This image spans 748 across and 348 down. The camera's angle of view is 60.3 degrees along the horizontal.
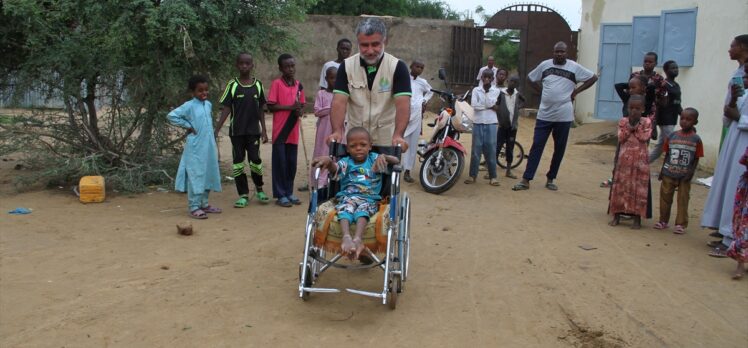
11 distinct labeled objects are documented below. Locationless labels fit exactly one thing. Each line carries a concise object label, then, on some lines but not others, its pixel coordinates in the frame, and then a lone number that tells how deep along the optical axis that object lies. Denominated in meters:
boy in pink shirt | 7.05
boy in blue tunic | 6.41
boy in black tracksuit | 6.86
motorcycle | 8.27
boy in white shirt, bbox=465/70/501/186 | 8.72
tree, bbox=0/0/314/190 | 6.89
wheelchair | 4.09
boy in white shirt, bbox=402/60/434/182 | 8.81
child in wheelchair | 4.27
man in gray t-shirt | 8.34
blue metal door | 14.48
